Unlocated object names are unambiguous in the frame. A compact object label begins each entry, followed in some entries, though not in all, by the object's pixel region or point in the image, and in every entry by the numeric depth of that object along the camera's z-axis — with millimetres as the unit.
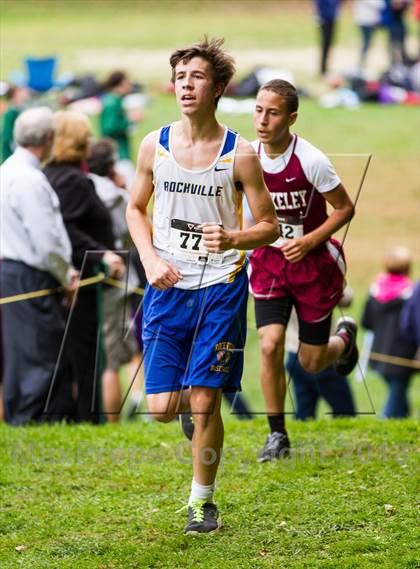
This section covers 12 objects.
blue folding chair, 39312
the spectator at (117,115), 26875
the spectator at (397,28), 47469
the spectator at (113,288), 17844
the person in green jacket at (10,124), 19000
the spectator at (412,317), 20731
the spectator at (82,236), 16484
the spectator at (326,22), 46500
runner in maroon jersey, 12570
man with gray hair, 15391
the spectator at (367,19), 47437
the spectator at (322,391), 17578
